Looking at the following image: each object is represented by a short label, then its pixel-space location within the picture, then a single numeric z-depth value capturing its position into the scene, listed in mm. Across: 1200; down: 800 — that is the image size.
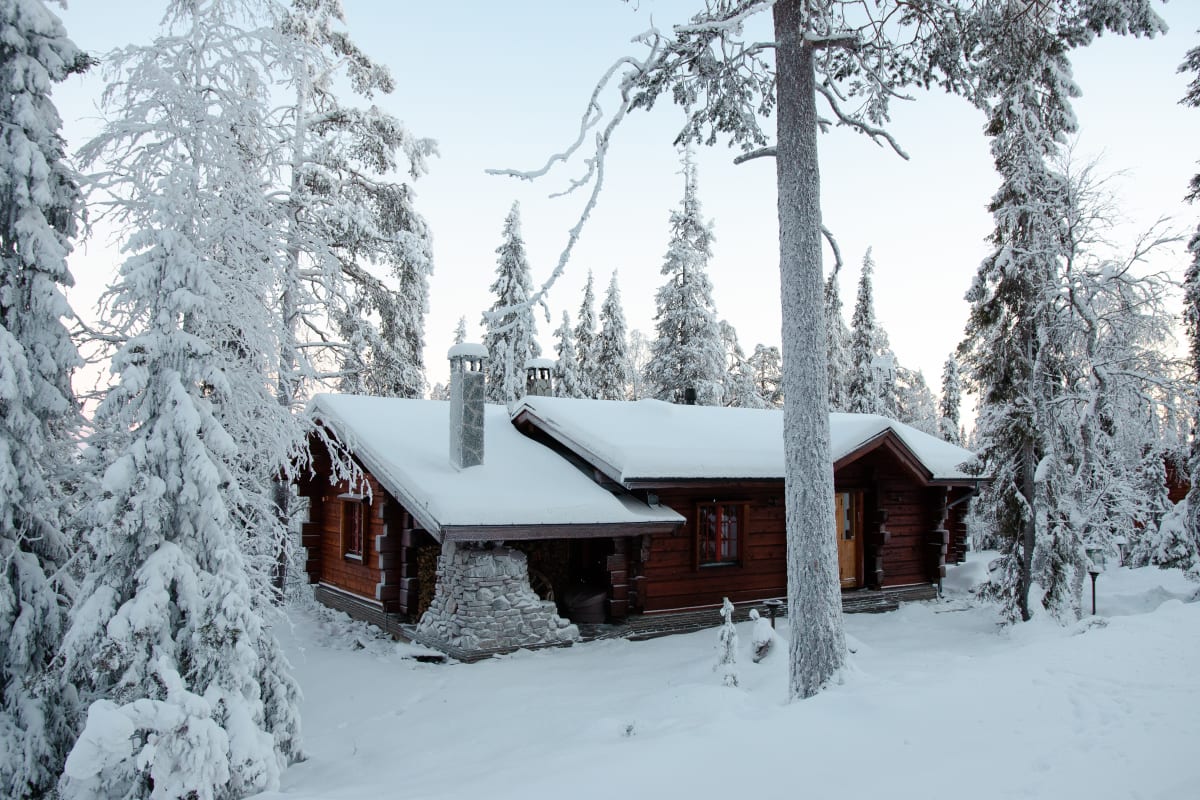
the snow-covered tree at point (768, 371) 42812
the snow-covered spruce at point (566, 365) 36344
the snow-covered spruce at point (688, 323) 29312
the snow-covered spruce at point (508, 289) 32250
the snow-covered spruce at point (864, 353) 35344
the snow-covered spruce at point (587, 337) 39031
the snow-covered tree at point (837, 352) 37062
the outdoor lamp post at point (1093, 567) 14125
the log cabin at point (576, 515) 11828
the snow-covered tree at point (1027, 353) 13727
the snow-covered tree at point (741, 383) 34188
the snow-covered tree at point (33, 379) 6680
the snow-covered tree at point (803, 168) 8062
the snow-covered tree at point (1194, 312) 15883
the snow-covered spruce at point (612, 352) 35438
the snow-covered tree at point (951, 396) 43469
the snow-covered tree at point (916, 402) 43594
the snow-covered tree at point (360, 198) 16500
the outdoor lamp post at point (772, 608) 12883
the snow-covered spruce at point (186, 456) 6156
